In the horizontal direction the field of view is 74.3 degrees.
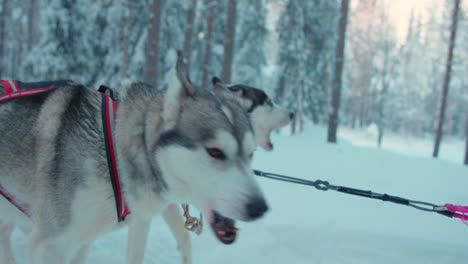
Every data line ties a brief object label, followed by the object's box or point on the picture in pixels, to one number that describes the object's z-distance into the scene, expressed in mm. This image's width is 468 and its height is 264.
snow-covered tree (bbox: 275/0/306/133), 21016
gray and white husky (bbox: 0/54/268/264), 1529
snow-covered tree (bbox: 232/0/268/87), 22344
